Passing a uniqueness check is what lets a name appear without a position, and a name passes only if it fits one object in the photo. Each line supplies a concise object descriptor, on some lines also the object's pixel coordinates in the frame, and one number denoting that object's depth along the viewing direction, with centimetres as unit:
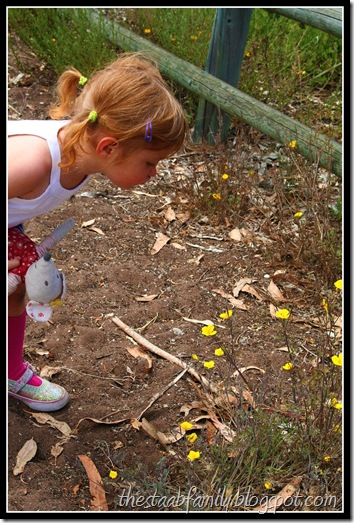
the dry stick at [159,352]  289
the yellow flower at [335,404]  230
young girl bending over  232
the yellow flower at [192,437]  234
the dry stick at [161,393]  283
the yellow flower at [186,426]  237
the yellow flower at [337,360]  225
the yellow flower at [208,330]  230
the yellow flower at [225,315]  237
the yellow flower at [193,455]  224
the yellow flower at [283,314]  225
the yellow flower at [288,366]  223
